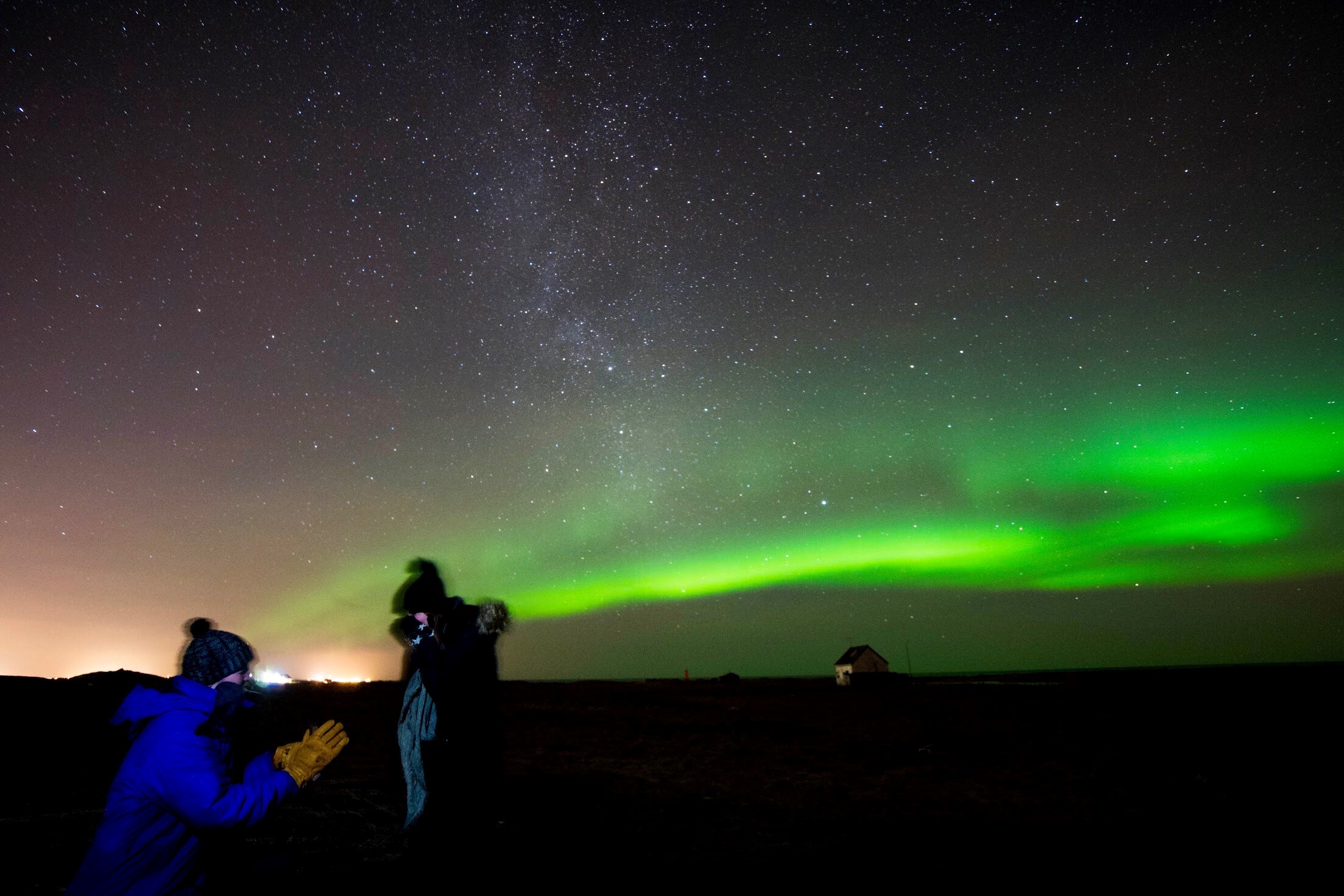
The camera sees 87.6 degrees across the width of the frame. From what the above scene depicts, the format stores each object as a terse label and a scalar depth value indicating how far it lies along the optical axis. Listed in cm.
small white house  4952
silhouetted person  410
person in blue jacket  285
